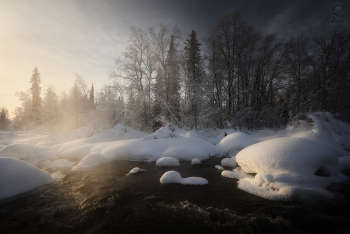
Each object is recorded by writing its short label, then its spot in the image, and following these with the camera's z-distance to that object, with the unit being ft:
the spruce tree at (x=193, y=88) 44.57
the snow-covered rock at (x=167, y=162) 20.15
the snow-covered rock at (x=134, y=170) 17.33
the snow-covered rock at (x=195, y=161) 21.21
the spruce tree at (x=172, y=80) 44.47
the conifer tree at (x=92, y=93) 127.03
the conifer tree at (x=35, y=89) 84.45
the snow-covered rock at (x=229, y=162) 19.60
